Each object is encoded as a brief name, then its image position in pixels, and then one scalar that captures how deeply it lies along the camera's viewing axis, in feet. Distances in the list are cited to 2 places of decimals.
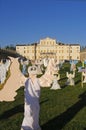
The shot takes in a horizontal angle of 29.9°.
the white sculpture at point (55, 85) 31.35
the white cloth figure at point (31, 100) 14.23
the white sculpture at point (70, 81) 34.72
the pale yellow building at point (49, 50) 225.76
